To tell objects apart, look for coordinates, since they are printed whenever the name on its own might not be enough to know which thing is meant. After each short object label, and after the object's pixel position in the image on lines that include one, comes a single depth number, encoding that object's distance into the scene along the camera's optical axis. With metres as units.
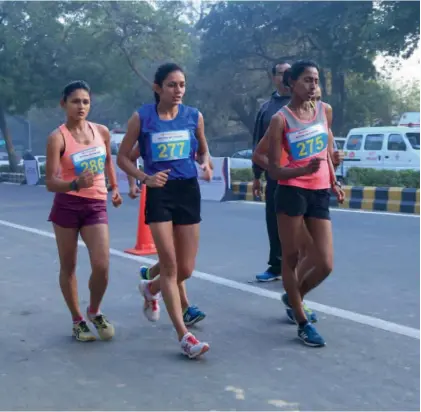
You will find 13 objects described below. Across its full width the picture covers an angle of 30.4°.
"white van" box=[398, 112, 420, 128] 22.45
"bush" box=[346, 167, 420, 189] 16.94
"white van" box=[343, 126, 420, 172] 21.03
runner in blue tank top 4.76
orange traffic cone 9.11
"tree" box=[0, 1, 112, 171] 32.53
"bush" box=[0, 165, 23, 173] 34.21
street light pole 81.03
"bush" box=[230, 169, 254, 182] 20.59
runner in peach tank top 4.90
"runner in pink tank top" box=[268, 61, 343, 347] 4.92
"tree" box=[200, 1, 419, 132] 29.44
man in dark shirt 6.62
